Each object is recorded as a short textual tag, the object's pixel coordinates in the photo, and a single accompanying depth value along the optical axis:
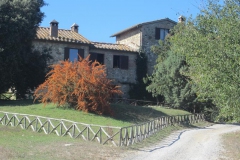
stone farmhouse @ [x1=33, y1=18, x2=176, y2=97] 35.84
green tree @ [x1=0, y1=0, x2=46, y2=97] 28.77
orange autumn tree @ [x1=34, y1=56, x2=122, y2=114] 25.62
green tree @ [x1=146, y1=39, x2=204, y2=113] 33.94
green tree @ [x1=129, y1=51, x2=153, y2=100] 39.44
